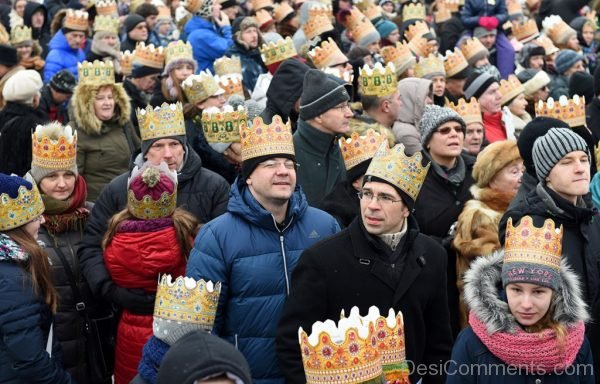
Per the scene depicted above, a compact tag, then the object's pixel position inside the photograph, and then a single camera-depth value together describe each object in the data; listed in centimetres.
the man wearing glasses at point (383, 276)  471
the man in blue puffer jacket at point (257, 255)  499
